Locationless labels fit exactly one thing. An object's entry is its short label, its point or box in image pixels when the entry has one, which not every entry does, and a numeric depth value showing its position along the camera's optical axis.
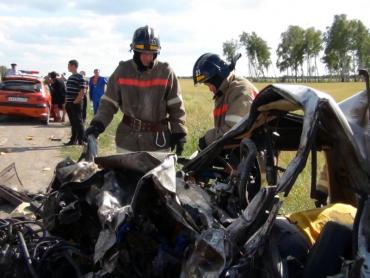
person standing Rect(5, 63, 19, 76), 18.77
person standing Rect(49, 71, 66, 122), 16.38
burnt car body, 2.59
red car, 15.79
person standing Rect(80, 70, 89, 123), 15.05
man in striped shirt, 12.16
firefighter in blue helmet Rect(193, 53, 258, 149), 4.85
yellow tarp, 3.11
